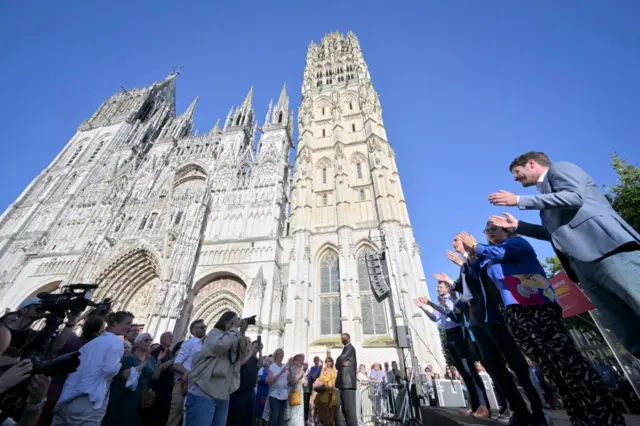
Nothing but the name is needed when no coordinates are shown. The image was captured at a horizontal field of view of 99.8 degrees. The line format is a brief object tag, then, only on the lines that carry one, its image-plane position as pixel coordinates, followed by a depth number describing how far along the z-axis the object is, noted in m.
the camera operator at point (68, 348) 2.65
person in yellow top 5.26
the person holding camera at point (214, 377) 2.63
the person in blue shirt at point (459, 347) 3.27
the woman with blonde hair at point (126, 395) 2.85
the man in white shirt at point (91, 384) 2.30
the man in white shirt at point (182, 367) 3.57
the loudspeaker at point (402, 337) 5.38
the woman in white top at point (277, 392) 4.46
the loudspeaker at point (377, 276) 8.92
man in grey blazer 1.50
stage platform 2.27
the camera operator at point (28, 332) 2.67
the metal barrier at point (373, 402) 6.37
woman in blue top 1.51
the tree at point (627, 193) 9.12
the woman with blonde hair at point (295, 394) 4.74
